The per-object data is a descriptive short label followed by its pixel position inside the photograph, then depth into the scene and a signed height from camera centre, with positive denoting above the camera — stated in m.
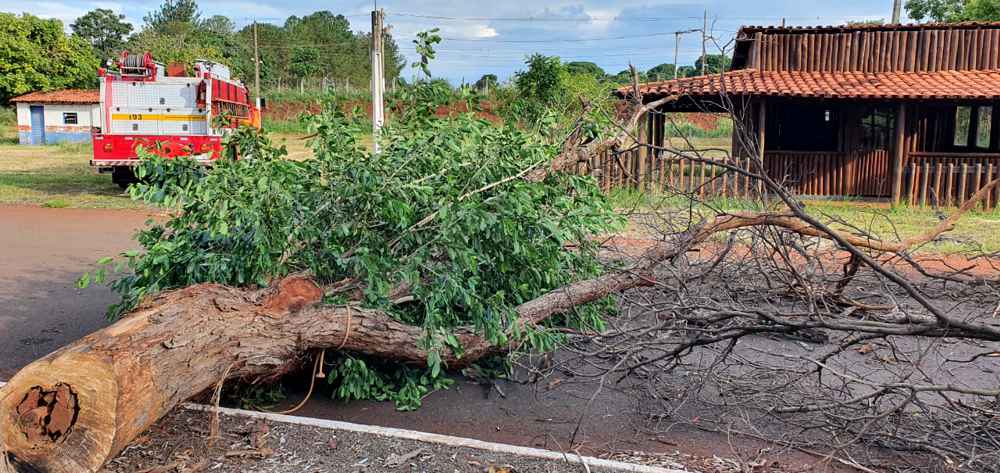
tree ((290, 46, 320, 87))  60.06 +5.27
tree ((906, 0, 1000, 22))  33.50 +6.25
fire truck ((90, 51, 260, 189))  15.41 +0.46
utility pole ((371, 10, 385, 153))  15.37 +1.23
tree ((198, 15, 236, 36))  67.62 +9.03
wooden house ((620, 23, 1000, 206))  14.80 +0.75
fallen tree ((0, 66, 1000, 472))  4.16 -0.79
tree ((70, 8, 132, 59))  66.75 +8.27
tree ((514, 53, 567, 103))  22.44 +1.66
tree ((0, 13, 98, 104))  40.75 +3.56
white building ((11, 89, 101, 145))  35.56 +0.47
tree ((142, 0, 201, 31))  66.74 +9.72
